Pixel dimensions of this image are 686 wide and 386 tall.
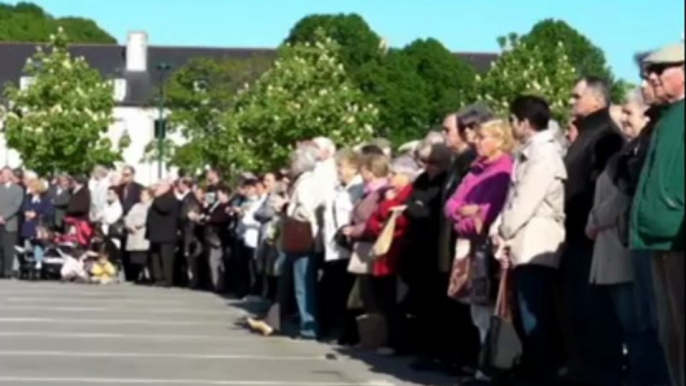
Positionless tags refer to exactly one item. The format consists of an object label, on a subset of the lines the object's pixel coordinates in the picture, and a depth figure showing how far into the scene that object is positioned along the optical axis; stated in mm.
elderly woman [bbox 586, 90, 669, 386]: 11328
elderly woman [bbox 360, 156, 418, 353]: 16234
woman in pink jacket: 13578
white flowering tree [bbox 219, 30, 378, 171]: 72188
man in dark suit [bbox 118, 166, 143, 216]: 33250
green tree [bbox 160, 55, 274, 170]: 94125
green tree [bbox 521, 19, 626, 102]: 99500
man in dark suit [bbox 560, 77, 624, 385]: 12672
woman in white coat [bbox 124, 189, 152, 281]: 31969
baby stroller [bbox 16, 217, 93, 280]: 32656
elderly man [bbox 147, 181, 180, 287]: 31109
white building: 121312
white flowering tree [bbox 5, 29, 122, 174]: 76500
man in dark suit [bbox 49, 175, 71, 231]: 33562
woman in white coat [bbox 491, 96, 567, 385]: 12609
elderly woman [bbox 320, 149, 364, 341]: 18500
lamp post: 99362
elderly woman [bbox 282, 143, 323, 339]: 19219
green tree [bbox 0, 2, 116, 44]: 134250
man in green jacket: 7902
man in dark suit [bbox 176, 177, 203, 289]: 30734
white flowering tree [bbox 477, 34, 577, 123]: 90250
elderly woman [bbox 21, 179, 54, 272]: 33000
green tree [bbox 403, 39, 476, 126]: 110062
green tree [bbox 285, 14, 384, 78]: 105125
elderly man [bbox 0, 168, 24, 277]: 33094
